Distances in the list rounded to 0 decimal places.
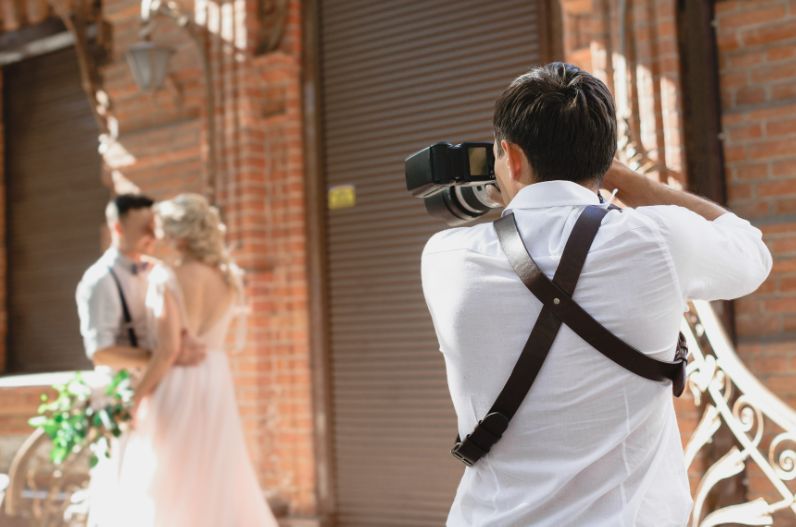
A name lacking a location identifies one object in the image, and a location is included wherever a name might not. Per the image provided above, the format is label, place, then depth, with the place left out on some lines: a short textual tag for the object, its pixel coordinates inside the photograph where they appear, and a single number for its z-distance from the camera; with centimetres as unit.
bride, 452
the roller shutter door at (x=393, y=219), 532
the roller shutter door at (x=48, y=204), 768
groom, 459
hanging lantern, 586
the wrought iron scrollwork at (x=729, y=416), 333
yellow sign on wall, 581
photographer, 148
